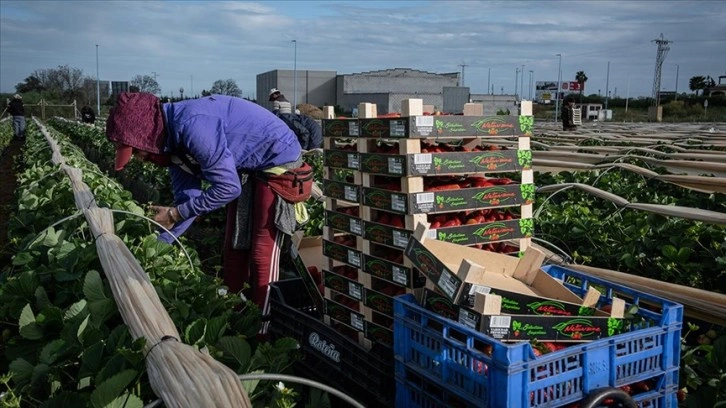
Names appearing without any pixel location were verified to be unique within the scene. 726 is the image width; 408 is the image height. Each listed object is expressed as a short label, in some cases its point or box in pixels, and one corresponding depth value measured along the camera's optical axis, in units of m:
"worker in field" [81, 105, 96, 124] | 27.62
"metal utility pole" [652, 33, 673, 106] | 70.17
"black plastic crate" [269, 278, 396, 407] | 2.96
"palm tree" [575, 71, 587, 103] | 85.66
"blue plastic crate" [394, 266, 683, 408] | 2.06
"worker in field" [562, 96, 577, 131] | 21.67
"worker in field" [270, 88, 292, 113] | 9.31
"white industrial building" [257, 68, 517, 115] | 63.75
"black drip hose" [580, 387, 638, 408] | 2.12
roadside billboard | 79.50
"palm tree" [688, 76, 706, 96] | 82.94
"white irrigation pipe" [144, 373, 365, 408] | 1.84
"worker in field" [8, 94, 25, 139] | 25.44
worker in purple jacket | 3.77
